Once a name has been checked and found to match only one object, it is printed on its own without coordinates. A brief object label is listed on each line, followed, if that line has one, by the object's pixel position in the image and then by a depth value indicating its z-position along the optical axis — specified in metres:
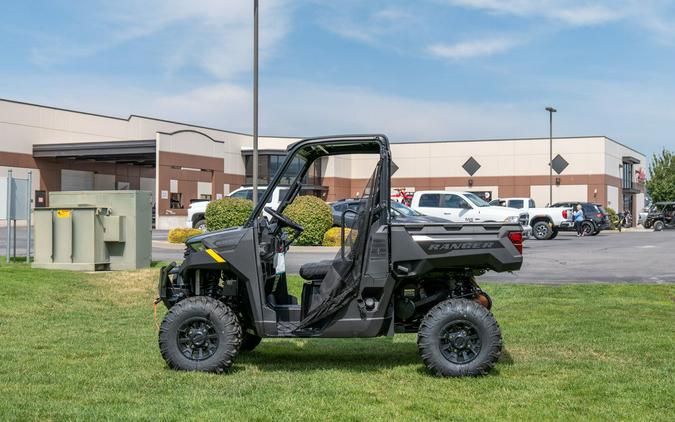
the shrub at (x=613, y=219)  48.53
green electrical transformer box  15.85
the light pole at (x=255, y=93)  19.80
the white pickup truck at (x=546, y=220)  32.38
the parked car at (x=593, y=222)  37.47
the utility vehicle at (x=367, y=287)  6.86
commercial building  46.56
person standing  36.56
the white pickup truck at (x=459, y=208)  27.95
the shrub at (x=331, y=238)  25.02
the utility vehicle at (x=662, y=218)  47.75
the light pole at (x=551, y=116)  51.47
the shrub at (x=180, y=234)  26.94
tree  75.38
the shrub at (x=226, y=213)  25.44
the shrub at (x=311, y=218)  24.92
